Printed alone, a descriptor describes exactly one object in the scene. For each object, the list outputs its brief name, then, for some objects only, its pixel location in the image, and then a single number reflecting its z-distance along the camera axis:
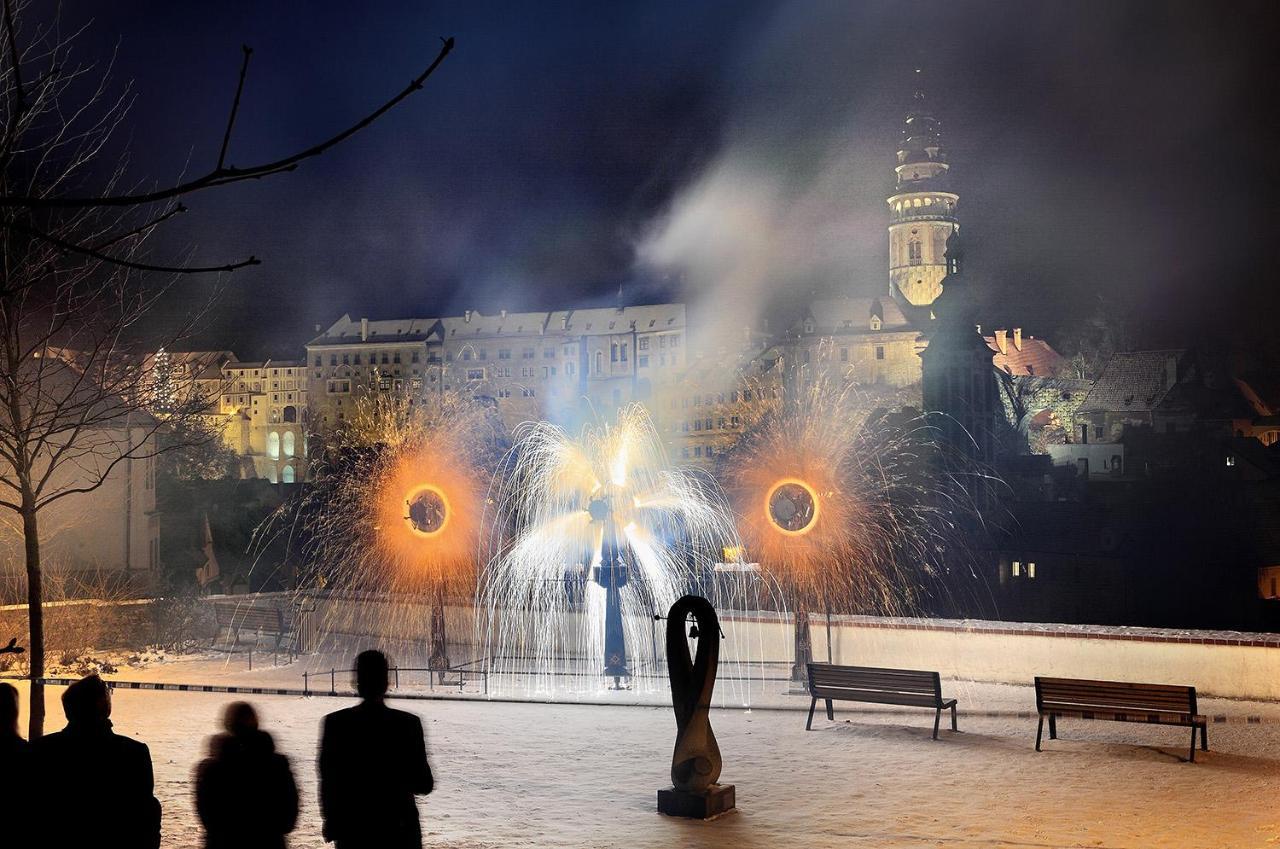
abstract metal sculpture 11.62
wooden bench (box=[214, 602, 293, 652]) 25.84
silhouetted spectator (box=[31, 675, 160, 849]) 5.70
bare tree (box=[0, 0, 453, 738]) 13.26
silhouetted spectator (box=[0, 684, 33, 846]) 5.85
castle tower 140.50
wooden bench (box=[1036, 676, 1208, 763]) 14.61
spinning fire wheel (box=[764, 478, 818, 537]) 21.62
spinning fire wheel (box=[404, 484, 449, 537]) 23.62
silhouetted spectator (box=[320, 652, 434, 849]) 6.30
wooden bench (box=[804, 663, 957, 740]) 16.05
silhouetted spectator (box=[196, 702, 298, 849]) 6.21
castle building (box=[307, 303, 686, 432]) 139.00
